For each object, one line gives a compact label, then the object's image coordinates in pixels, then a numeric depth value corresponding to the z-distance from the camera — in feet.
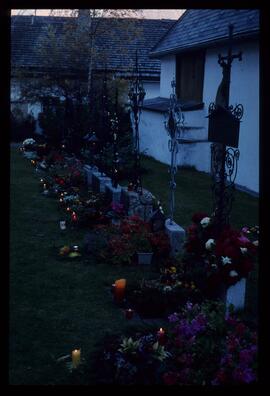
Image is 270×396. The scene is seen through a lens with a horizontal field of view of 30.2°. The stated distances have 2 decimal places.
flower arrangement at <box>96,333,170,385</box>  13.99
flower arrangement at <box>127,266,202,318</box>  19.92
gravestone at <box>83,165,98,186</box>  46.83
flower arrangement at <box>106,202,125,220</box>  31.96
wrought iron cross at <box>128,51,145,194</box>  33.91
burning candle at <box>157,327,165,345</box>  15.47
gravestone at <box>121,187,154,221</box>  31.58
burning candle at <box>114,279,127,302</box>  20.74
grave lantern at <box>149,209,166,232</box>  28.17
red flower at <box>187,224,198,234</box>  21.27
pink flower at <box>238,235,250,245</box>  18.69
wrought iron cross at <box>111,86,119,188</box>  36.68
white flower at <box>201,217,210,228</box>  21.09
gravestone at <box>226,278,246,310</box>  19.67
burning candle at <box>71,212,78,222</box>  33.73
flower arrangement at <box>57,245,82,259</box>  27.12
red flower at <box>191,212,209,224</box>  21.81
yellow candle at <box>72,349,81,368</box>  14.99
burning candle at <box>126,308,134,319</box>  19.06
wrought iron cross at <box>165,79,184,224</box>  27.86
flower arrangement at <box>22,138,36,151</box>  78.89
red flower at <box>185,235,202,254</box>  21.17
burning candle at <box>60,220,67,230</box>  33.09
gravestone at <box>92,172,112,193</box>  40.86
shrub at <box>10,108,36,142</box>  91.91
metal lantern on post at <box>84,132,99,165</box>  47.03
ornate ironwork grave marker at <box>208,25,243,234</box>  18.53
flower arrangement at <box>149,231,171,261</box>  26.30
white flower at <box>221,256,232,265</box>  18.34
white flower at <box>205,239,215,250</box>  19.77
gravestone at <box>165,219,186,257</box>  25.81
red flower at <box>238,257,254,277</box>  18.45
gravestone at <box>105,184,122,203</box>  35.70
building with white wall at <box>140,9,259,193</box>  47.34
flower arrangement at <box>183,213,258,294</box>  18.45
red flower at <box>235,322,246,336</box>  14.25
